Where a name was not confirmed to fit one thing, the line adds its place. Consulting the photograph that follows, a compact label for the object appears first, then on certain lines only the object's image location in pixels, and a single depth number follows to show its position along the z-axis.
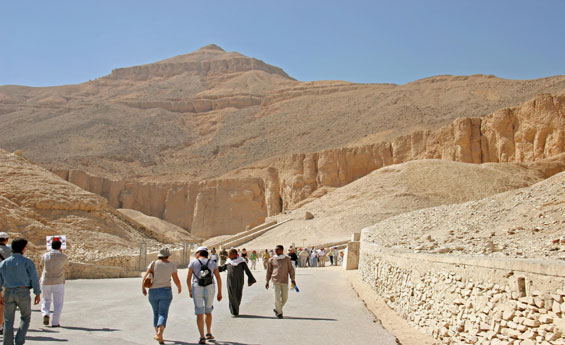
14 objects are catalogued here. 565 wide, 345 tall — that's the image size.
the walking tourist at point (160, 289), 7.38
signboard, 11.91
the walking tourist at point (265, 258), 23.36
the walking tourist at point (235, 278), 9.95
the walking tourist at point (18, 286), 6.66
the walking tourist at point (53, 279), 8.62
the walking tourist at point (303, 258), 26.75
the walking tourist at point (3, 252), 7.53
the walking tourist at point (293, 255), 18.28
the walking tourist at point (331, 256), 28.44
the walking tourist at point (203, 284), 7.80
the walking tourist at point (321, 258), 27.90
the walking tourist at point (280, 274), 9.88
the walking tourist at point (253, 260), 24.52
